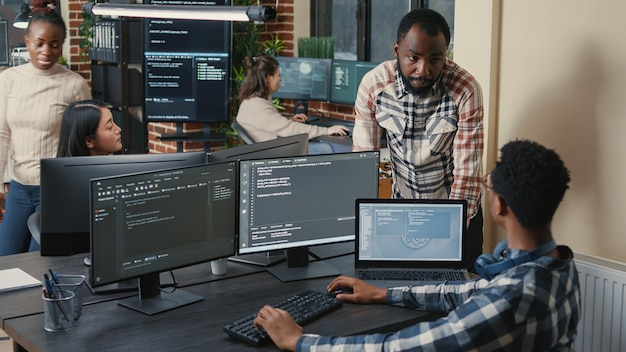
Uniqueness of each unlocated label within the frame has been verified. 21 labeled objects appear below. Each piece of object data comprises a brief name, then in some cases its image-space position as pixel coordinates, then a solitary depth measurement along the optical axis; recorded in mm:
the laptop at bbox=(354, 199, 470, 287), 2963
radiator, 3361
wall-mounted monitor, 5875
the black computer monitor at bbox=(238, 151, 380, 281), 2955
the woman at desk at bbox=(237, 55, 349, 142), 5453
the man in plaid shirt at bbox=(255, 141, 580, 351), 1951
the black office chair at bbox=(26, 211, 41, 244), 3412
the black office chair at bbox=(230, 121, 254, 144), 5375
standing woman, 4105
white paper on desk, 2844
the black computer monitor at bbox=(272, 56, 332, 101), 6383
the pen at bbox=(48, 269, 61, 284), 2598
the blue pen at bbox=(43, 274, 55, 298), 2518
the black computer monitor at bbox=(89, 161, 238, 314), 2566
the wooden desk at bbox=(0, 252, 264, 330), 2689
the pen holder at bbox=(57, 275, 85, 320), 2543
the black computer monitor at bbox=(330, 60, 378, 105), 6094
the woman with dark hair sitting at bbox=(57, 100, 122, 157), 3406
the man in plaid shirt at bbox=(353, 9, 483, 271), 3287
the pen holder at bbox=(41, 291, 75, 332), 2473
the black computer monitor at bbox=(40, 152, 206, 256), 2924
